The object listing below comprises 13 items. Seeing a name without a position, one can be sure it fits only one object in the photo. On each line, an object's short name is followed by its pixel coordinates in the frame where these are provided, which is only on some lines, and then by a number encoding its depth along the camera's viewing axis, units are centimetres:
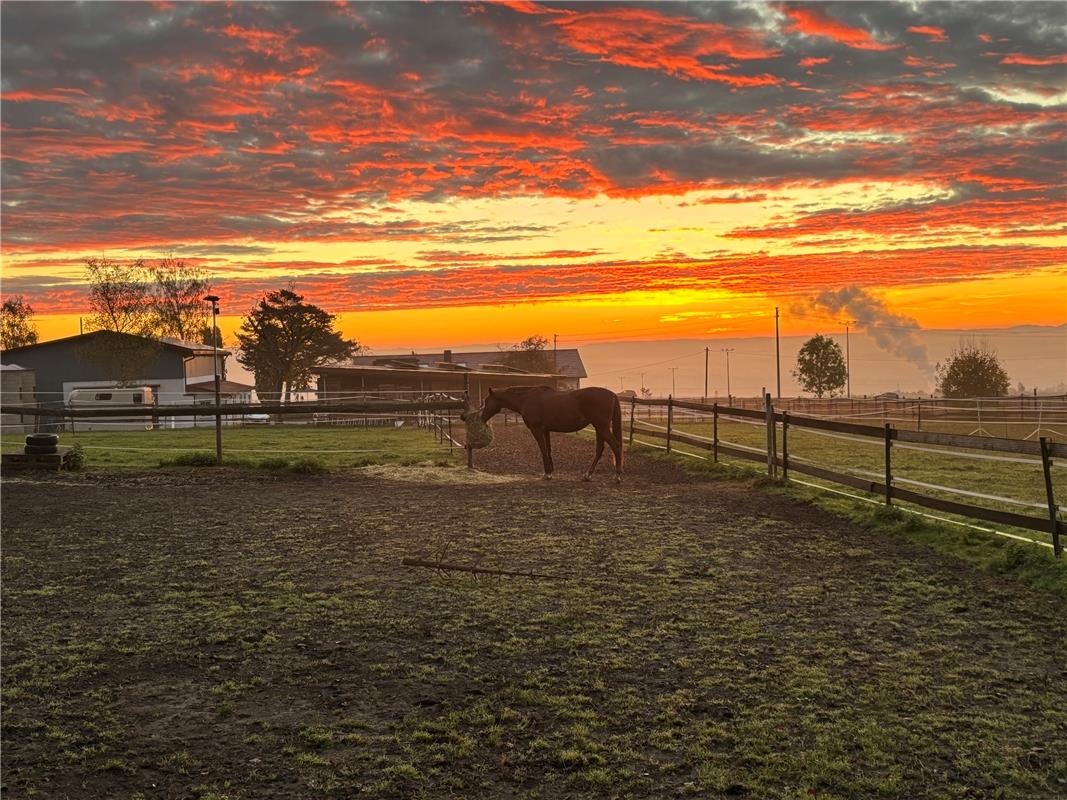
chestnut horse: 1630
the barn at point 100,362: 4941
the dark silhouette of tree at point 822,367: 8931
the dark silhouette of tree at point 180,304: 6081
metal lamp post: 1943
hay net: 1730
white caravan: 3881
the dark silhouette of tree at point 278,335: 6328
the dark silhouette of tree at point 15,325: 7156
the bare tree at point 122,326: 4912
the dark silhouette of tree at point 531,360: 7775
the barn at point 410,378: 4800
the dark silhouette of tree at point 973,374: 6606
